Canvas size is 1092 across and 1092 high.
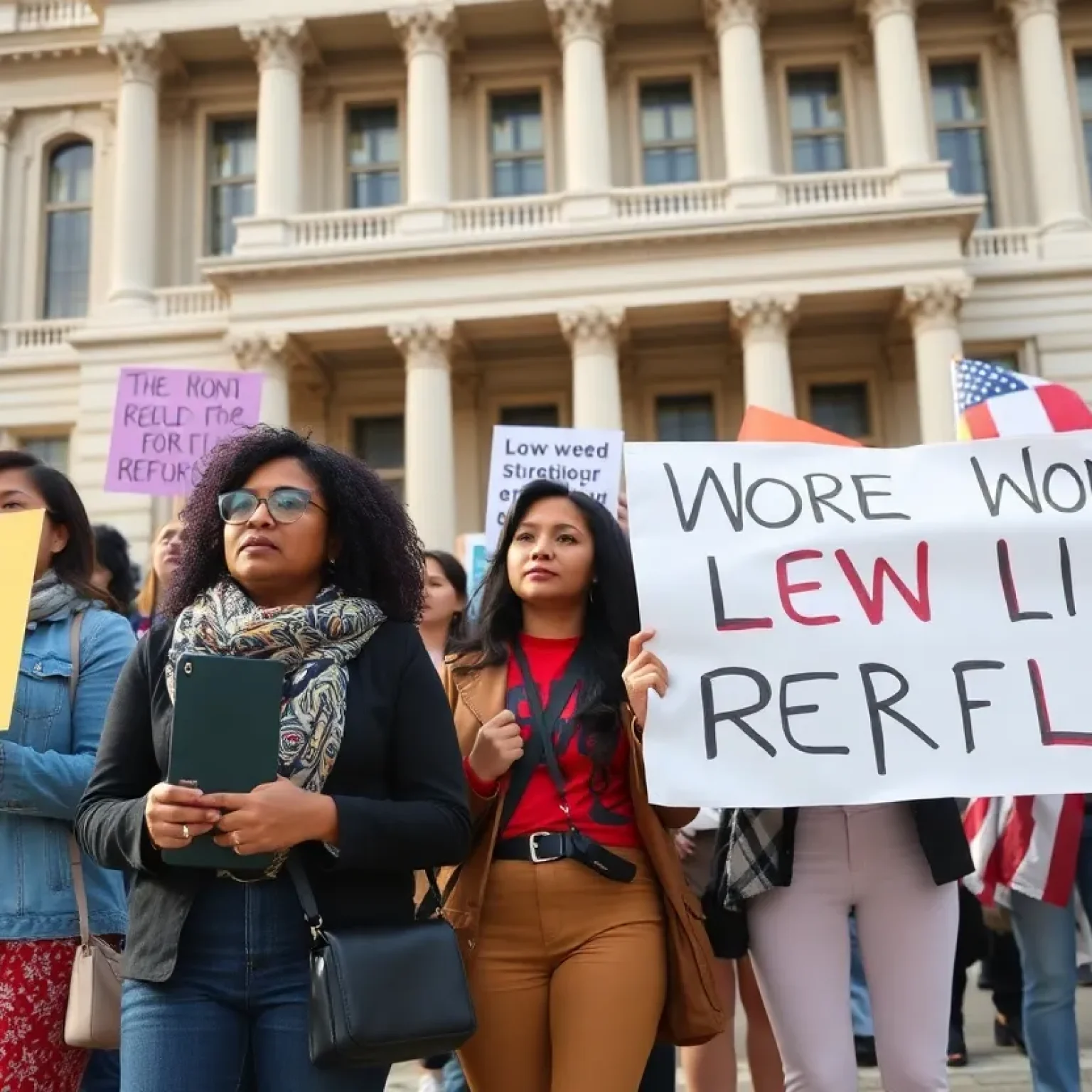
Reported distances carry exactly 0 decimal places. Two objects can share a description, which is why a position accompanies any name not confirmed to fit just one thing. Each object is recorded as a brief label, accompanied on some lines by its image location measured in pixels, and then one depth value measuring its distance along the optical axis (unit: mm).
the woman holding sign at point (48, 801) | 2758
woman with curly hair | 2199
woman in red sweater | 2697
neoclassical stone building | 19000
